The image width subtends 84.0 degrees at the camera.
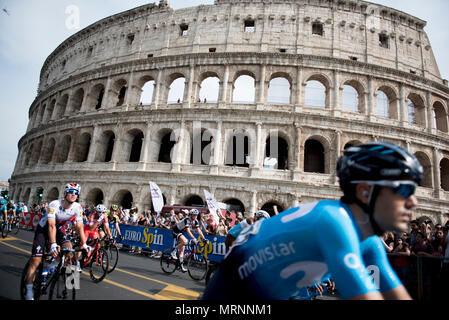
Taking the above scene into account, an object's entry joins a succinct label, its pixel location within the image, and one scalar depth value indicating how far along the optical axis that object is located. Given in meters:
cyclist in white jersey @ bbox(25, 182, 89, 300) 4.10
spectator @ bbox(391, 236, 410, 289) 5.11
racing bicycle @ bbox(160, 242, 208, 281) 6.75
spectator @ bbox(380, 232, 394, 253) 8.98
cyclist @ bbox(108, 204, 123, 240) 9.43
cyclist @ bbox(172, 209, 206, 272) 7.26
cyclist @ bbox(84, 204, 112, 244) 7.30
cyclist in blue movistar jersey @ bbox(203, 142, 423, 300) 1.21
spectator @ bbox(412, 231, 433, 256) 7.12
